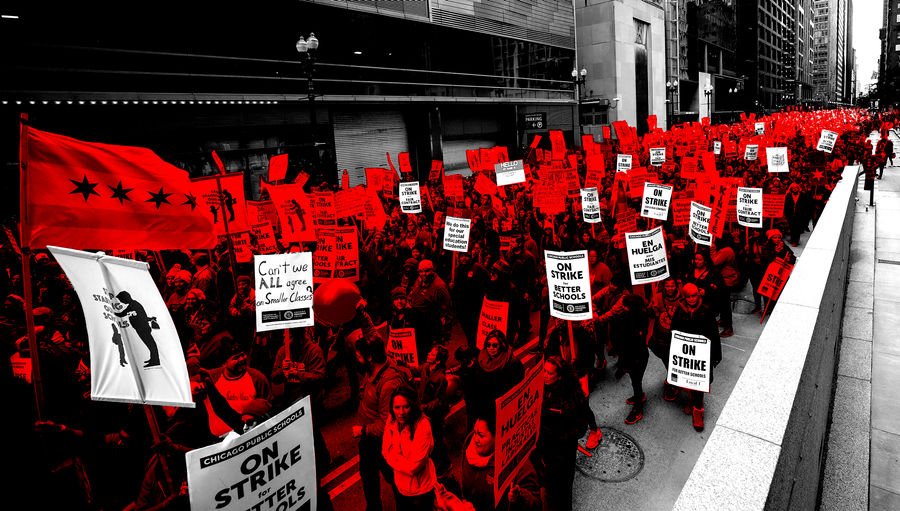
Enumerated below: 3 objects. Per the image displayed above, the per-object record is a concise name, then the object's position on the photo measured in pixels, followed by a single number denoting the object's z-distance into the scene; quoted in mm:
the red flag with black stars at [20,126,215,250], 3752
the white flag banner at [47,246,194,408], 3162
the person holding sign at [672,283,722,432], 5887
